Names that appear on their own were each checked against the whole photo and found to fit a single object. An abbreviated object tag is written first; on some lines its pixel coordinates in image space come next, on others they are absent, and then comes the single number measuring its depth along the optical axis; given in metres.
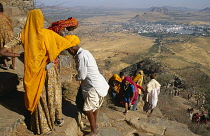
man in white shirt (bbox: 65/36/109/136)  2.57
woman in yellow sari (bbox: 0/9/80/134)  2.31
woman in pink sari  4.95
